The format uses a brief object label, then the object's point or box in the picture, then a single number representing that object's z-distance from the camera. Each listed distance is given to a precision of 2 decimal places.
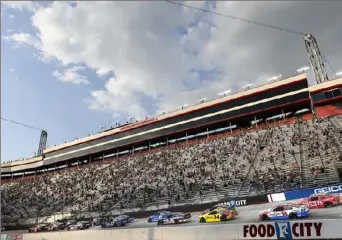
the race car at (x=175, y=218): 29.88
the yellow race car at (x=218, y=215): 27.78
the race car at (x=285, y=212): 23.72
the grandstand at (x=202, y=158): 36.84
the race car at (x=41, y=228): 41.57
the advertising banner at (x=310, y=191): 29.30
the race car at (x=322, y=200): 26.03
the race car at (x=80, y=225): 37.59
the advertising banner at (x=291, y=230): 15.55
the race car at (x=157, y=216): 32.28
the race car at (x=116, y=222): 35.00
